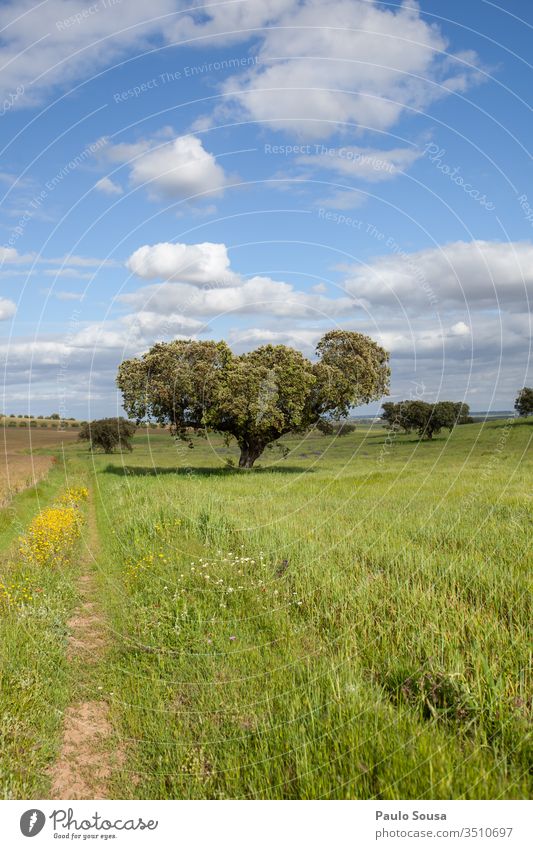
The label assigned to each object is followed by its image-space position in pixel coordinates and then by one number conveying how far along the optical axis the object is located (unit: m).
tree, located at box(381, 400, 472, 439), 72.06
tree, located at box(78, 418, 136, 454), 76.34
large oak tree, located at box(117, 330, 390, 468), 43.91
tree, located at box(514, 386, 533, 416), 86.00
